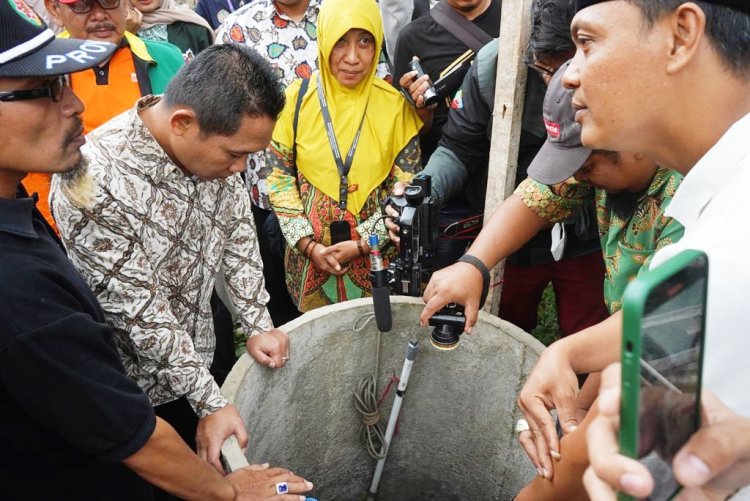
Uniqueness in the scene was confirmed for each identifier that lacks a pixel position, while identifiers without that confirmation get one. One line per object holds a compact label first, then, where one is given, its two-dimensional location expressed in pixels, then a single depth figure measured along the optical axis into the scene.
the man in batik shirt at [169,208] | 1.55
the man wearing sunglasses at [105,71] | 2.44
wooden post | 1.93
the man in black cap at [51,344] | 1.08
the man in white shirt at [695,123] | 0.73
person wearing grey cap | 1.52
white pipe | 2.27
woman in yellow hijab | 2.56
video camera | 1.95
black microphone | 2.13
